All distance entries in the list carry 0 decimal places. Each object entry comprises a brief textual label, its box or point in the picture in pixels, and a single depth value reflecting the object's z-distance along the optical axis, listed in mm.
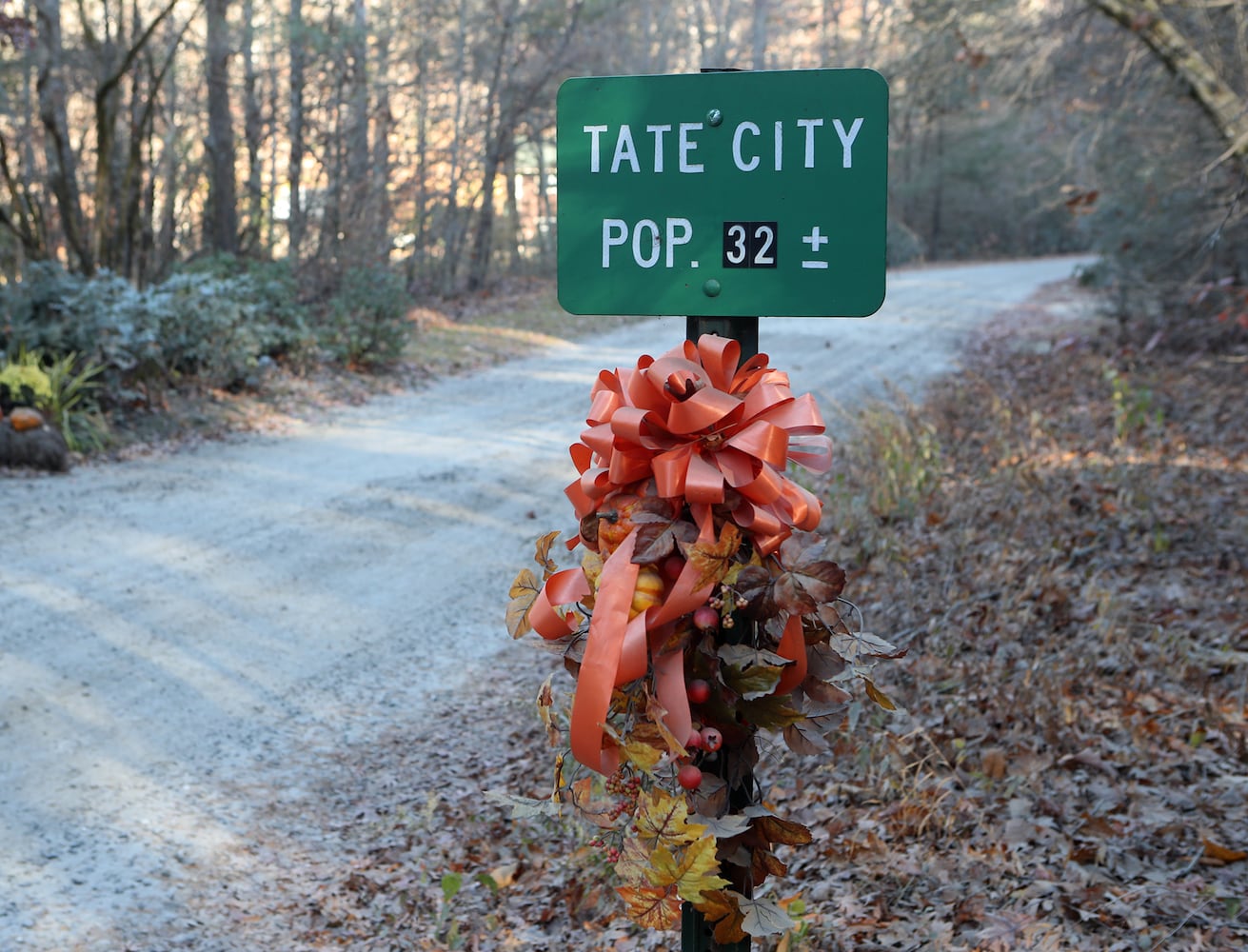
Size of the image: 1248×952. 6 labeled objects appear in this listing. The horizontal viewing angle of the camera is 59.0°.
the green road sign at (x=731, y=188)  2066
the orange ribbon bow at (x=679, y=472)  1938
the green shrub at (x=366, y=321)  13430
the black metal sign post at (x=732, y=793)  2125
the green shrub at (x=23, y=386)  9094
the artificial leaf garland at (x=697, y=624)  1952
